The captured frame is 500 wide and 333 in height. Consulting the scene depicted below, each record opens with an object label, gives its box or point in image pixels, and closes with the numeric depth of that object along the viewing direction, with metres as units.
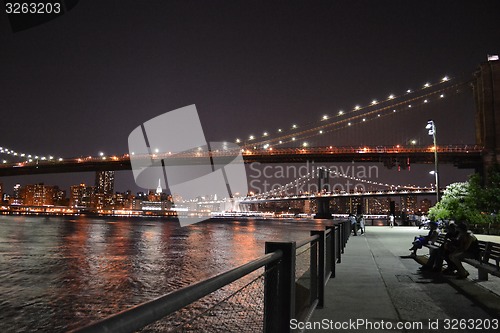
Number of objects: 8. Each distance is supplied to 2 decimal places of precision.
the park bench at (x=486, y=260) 6.48
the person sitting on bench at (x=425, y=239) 11.21
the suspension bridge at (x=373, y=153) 49.94
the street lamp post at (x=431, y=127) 23.86
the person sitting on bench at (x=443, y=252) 8.13
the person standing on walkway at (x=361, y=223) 24.20
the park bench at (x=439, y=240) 10.55
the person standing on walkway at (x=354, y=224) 23.45
